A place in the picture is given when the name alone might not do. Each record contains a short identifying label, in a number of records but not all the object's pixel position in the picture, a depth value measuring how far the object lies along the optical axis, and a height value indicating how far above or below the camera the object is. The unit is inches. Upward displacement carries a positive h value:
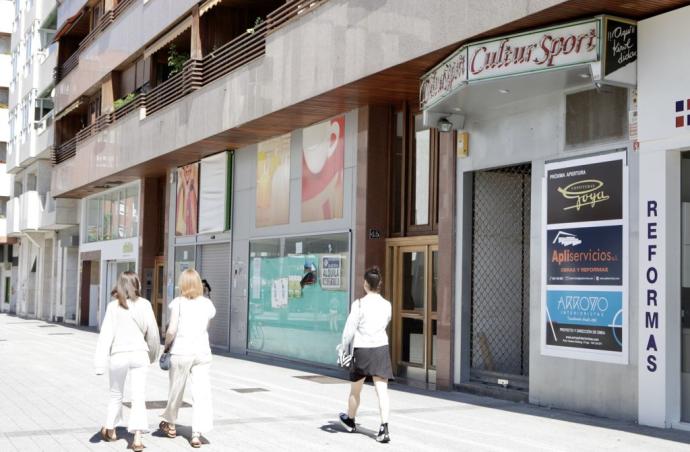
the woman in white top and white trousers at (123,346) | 334.3 -28.9
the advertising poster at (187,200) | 906.1 +71.8
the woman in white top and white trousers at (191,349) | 336.8 -30.0
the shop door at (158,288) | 1055.0 -22.6
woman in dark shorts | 350.6 -25.7
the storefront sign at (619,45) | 391.7 +102.4
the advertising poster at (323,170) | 645.9 +75.8
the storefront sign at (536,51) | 394.9 +103.6
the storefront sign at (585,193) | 418.9 +40.7
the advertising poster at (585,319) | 413.7 -20.2
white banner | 837.2 +72.9
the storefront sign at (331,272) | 639.1 +0.0
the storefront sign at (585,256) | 416.8 +10.1
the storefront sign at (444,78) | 454.0 +104.3
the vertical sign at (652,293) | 385.4 -6.5
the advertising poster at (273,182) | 729.6 +74.1
